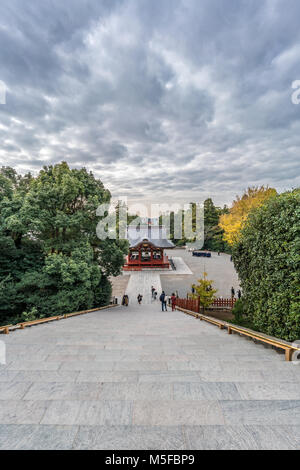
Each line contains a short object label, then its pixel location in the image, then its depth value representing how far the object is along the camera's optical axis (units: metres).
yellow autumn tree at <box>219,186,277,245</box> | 20.27
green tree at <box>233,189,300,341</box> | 5.18
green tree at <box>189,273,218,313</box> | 13.06
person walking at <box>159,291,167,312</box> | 13.35
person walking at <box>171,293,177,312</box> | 13.61
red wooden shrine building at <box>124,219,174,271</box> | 27.73
